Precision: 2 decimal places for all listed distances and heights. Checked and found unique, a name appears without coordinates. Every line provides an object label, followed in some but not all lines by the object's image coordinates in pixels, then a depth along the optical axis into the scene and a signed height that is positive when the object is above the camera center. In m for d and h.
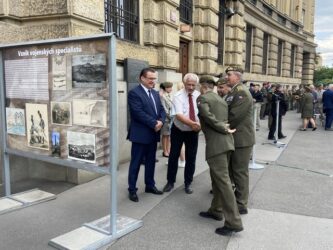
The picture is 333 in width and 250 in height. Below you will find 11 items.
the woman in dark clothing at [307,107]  12.48 -0.60
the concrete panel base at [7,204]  4.35 -1.52
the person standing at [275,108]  9.63 -0.51
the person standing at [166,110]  7.14 -0.43
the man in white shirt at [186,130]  4.87 -0.59
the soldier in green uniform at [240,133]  4.16 -0.53
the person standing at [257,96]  12.66 -0.22
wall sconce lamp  13.98 +3.23
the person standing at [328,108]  12.96 -0.65
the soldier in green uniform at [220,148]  3.67 -0.64
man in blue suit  4.63 -0.46
